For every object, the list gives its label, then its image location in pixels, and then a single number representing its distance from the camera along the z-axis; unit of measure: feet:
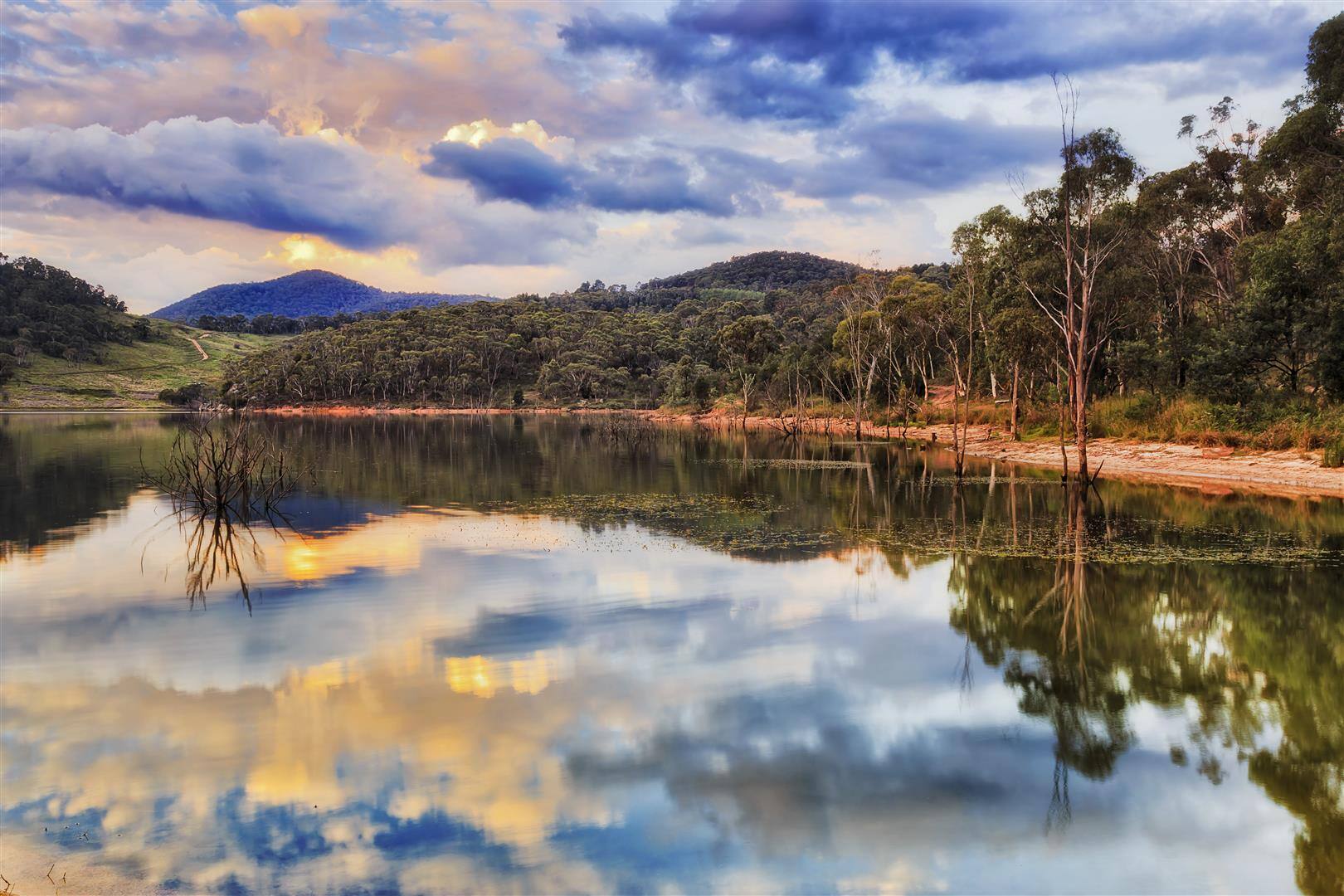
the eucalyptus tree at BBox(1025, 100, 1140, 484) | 124.65
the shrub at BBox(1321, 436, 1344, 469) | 86.94
